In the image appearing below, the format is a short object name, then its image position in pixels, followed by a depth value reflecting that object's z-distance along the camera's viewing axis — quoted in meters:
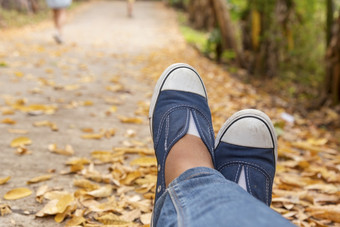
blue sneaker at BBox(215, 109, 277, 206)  0.70
